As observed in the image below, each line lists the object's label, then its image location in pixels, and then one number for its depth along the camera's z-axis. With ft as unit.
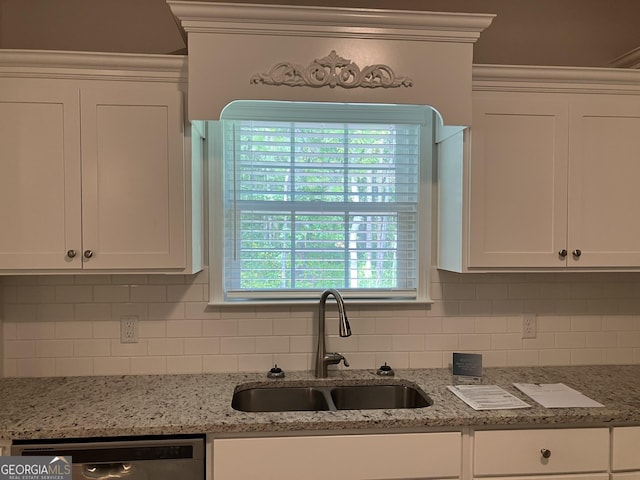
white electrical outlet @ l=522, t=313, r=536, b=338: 7.63
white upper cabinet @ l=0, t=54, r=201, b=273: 5.92
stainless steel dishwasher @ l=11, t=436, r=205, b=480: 5.06
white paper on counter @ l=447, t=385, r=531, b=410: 5.74
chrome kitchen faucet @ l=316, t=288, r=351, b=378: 6.91
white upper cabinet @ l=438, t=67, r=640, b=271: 6.50
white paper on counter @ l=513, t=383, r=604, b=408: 5.82
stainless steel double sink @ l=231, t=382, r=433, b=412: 6.76
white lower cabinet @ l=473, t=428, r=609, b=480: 5.55
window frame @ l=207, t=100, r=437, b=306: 7.18
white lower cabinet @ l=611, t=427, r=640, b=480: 5.65
